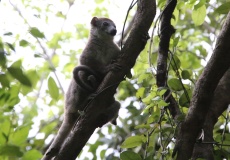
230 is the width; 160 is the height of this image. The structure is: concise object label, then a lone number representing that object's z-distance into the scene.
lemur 9.06
